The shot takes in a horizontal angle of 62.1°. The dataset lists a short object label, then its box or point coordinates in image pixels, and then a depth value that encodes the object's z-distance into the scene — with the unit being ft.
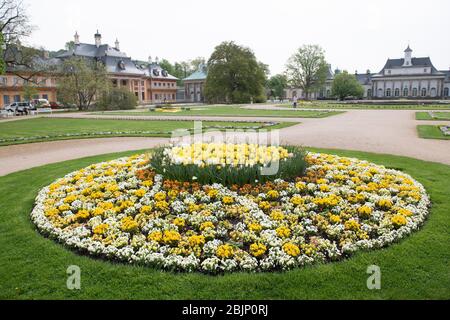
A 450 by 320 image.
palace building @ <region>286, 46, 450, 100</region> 291.38
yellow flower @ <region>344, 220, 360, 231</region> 17.77
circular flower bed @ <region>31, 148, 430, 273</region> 15.70
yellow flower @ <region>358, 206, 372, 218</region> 19.43
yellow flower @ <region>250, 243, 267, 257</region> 15.44
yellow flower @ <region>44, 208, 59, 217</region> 20.54
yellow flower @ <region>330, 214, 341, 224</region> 18.65
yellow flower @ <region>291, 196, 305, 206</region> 20.91
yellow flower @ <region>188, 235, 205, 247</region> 16.39
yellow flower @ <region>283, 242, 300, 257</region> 15.29
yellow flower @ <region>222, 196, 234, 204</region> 20.72
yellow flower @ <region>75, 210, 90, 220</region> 19.92
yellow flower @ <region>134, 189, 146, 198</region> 22.46
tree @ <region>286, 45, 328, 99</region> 284.82
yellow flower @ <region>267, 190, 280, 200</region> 21.63
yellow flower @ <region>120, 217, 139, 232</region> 18.13
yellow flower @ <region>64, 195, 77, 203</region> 22.58
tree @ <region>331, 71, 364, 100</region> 256.52
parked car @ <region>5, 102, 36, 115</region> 140.26
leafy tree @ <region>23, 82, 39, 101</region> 136.26
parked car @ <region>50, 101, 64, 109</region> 186.37
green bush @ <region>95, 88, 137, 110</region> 154.40
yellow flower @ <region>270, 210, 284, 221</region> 18.97
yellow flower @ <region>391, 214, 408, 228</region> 18.24
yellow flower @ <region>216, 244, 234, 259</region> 15.30
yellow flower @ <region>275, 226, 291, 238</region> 17.13
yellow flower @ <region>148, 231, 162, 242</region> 16.84
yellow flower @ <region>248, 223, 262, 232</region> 17.72
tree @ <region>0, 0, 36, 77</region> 119.65
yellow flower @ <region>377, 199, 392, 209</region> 20.61
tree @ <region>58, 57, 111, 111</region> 152.76
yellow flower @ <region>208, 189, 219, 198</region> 21.62
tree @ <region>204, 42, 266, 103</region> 225.56
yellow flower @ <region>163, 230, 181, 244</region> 16.70
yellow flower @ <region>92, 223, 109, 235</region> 17.88
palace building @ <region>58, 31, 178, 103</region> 227.20
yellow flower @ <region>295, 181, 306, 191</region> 22.77
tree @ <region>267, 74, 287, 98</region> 340.80
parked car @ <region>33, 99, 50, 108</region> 169.78
